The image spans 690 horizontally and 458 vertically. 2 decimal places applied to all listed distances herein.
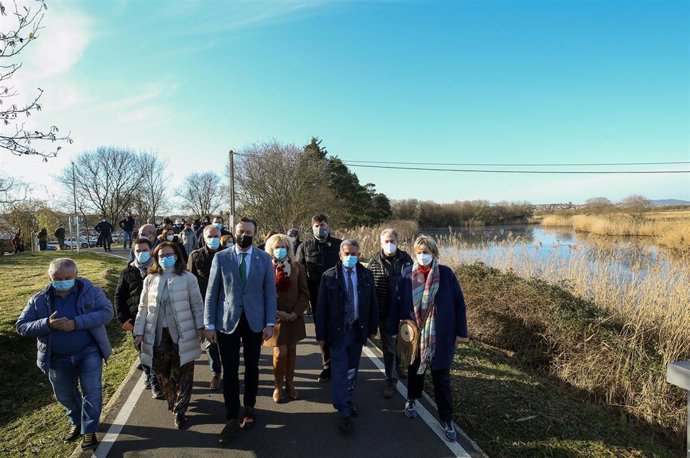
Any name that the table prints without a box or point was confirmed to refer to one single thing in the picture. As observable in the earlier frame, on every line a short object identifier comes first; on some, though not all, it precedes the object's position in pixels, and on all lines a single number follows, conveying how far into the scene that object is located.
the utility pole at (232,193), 21.95
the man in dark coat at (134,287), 4.30
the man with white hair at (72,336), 3.37
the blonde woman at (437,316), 3.64
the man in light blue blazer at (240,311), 3.68
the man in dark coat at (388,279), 4.62
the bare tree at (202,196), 57.94
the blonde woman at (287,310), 4.27
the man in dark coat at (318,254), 5.58
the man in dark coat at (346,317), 3.88
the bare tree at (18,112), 3.92
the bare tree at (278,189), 24.89
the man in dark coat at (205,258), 5.04
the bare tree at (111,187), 45.99
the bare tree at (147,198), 47.56
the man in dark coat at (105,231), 20.47
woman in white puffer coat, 3.80
